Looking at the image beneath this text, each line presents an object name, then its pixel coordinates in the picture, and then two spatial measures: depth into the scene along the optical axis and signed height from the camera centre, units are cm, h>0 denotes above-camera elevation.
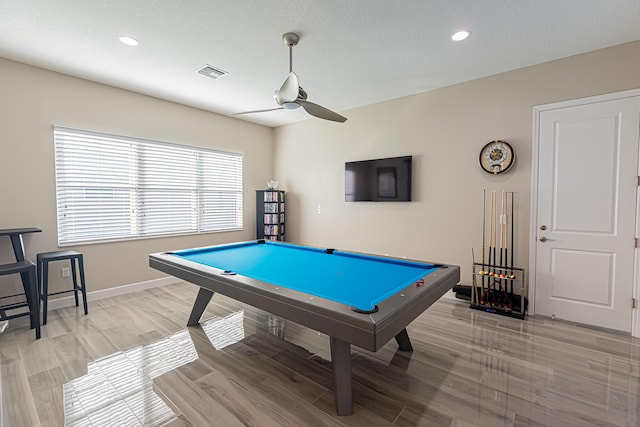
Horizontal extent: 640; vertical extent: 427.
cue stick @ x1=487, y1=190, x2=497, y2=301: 335 -33
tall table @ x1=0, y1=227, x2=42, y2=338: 270 -48
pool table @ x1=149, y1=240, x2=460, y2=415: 139 -53
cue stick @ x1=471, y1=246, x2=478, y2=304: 333 -98
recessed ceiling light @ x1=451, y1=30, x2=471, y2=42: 250 +150
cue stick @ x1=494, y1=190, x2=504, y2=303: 326 -30
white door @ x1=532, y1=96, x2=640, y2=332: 271 -8
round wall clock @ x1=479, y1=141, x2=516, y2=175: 324 +54
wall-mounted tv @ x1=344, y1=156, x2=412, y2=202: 400 +36
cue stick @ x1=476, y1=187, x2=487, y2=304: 343 -3
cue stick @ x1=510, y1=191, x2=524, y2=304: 323 -20
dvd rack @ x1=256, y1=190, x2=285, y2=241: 531 -18
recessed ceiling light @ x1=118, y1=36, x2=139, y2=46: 260 +151
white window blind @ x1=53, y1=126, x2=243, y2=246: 349 +24
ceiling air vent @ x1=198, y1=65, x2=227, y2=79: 321 +153
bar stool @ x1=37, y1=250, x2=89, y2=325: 296 -71
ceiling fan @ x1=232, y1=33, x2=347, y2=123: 239 +94
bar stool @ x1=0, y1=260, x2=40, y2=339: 261 -79
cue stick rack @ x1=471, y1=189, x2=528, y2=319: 320 -70
